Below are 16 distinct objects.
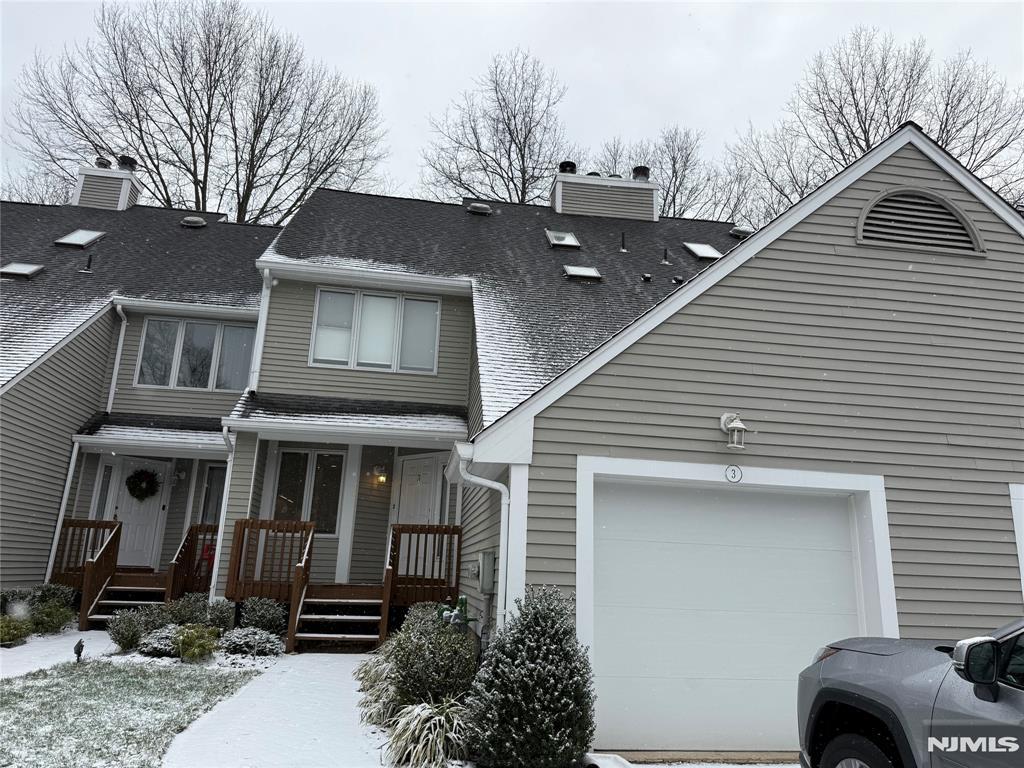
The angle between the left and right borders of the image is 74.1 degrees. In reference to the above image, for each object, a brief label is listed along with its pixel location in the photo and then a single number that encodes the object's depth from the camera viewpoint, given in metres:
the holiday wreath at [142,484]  13.22
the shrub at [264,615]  9.34
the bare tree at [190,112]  22.94
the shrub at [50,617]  9.91
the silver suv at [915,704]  2.81
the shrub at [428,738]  4.86
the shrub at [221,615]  9.31
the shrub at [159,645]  8.45
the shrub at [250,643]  8.70
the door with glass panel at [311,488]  12.08
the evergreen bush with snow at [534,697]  4.65
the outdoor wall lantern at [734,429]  6.03
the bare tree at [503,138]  25.38
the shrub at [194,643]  8.20
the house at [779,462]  5.79
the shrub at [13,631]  9.00
